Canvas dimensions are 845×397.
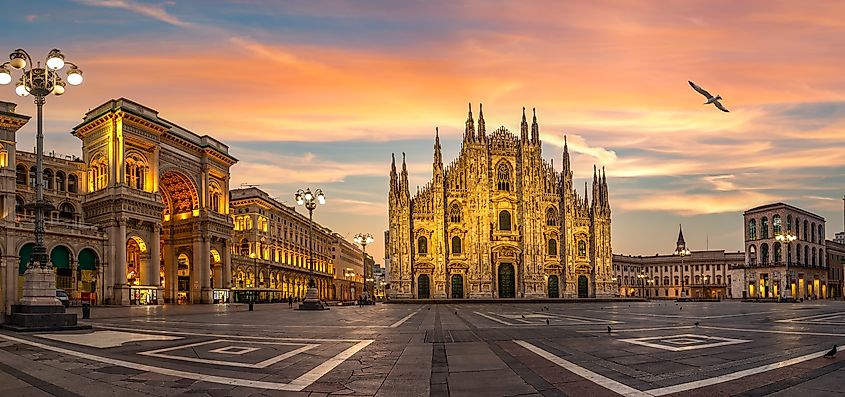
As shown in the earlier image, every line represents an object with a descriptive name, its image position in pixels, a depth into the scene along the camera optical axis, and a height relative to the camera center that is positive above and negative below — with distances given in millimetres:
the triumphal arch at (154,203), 61734 +3816
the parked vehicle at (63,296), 42638 -4128
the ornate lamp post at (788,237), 67850 -1027
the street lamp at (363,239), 62809 -535
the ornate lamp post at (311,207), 43781 +2023
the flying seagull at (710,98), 31366 +6976
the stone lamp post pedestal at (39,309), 20375 -2393
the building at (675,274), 144625 -10918
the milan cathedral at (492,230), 90500 +322
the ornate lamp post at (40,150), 21109 +3266
